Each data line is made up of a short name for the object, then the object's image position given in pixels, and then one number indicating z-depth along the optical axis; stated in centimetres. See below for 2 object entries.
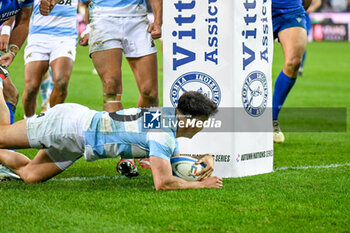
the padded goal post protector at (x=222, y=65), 1116
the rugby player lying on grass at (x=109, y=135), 966
